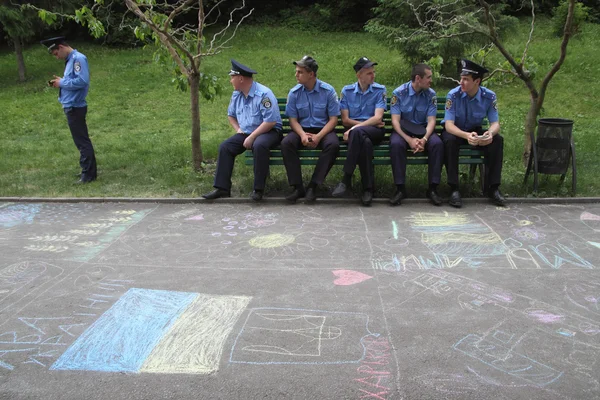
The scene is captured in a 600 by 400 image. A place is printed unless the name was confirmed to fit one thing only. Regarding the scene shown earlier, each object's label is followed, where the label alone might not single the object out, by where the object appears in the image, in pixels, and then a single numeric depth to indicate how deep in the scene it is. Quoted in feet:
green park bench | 18.65
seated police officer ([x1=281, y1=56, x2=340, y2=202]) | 18.85
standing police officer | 21.52
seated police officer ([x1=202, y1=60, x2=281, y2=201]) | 18.88
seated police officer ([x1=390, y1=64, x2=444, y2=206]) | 18.31
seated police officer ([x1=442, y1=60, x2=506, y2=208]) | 17.95
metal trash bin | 18.54
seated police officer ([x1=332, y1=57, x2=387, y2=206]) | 18.60
